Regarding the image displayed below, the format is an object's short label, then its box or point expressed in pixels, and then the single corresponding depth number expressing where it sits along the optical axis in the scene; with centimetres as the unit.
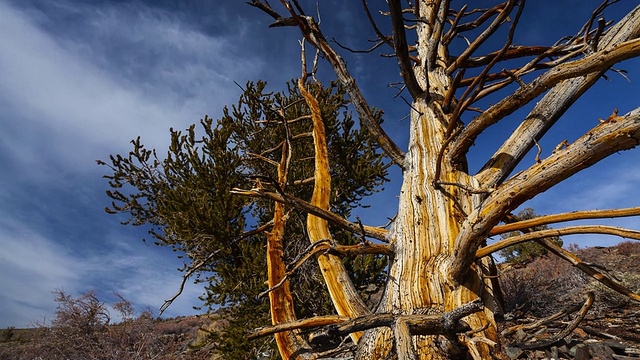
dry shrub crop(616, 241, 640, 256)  1328
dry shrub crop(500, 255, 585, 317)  762
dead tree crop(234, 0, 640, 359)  175
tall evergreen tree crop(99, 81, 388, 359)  678
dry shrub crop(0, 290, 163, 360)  1104
